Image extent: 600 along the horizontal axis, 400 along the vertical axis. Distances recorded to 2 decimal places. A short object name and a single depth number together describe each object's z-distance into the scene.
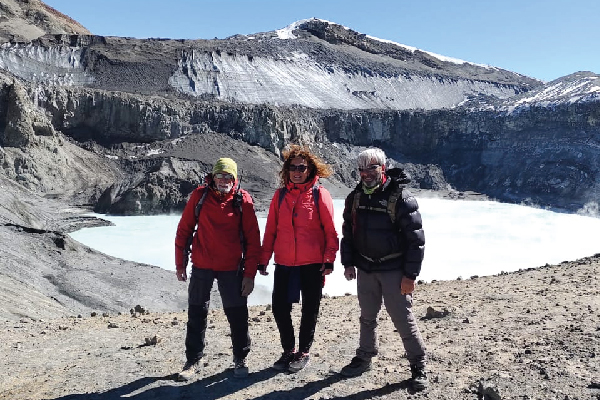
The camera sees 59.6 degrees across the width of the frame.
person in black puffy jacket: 3.54
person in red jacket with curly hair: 3.91
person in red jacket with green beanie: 3.96
